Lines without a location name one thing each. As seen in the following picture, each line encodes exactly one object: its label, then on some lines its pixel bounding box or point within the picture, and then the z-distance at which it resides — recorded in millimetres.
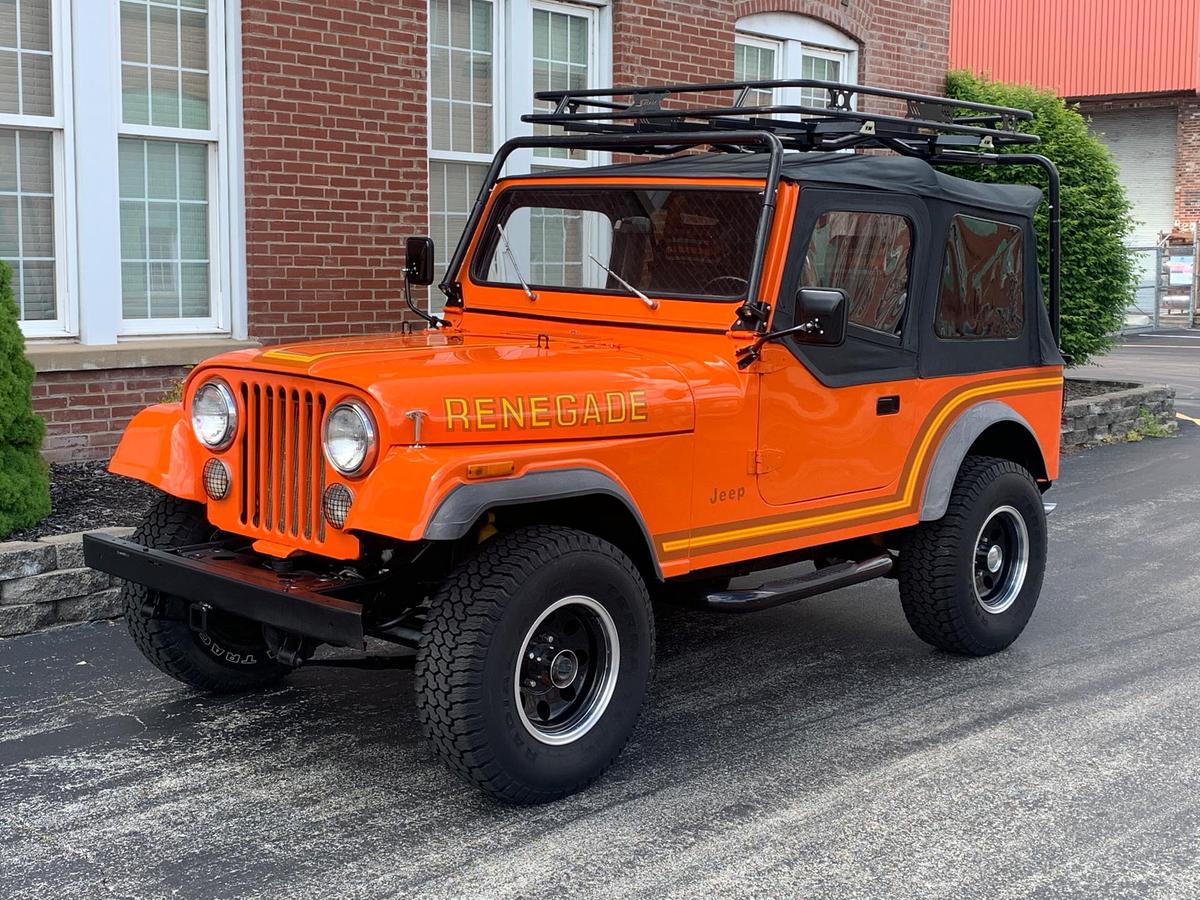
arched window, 12586
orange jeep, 4312
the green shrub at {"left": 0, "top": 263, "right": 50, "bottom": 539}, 6656
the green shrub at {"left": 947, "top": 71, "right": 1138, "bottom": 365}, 13273
